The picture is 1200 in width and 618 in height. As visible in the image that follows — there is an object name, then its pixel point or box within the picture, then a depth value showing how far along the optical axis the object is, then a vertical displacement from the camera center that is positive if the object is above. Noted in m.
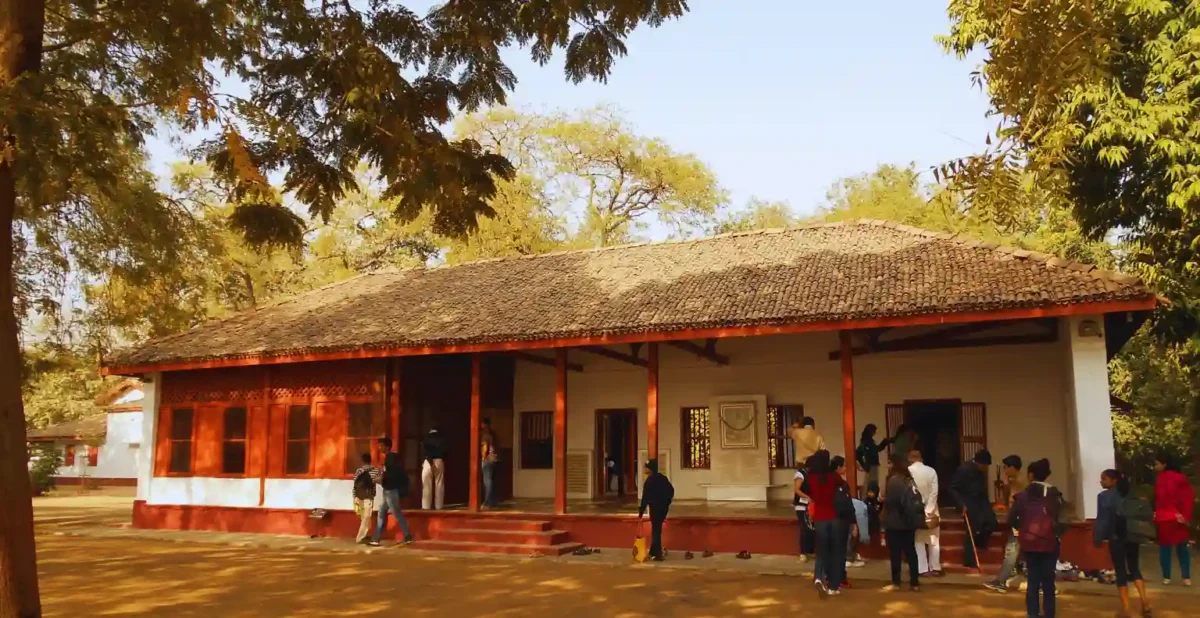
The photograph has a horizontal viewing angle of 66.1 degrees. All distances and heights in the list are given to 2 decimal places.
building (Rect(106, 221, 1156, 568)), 11.63 +0.95
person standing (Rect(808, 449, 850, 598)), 8.82 -0.85
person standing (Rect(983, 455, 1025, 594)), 9.12 -1.21
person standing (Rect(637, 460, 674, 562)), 11.35 -0.78
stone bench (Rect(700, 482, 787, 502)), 14.53 -0.89
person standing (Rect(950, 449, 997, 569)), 10.05 -0.73
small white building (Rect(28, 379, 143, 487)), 33.78 -0.05
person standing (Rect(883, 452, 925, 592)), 9.05 -0.81
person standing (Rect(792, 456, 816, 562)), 10.00 -0.96
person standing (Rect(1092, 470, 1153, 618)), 7.89 -0.90
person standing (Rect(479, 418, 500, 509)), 14.33 -0.40
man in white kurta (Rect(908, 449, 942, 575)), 9.66 -0.83
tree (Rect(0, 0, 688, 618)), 6.65 +2.66
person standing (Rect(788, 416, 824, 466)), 11.48 -0.06
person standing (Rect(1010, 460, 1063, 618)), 7.17 -0.80
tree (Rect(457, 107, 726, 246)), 31.45 +9.28
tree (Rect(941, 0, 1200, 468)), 11.77 +3.77
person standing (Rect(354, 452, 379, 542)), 13.37 -0.79
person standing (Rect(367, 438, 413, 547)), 13.21 -0.72
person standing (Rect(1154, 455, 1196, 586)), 9.45 -0.81
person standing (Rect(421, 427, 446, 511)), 13.98 -0.53
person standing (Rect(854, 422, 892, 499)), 11.65 -0.30
